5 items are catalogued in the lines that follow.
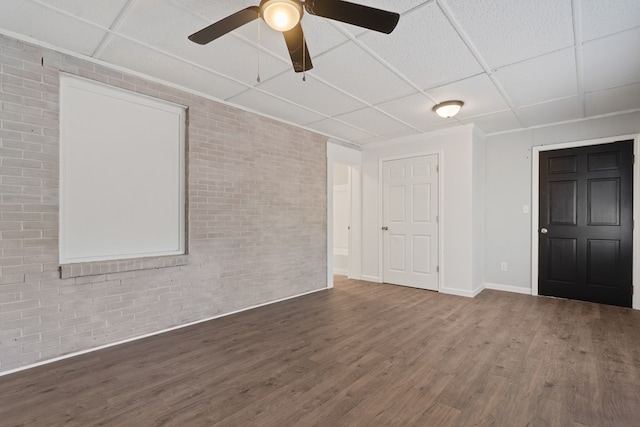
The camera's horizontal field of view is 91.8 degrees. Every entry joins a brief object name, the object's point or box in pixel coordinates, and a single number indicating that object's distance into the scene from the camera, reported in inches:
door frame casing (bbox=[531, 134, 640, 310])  153.0
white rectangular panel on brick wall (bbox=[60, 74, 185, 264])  105.4
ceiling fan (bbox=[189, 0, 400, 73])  65.0
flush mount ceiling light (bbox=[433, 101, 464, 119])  140.4
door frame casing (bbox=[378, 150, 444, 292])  190.2
